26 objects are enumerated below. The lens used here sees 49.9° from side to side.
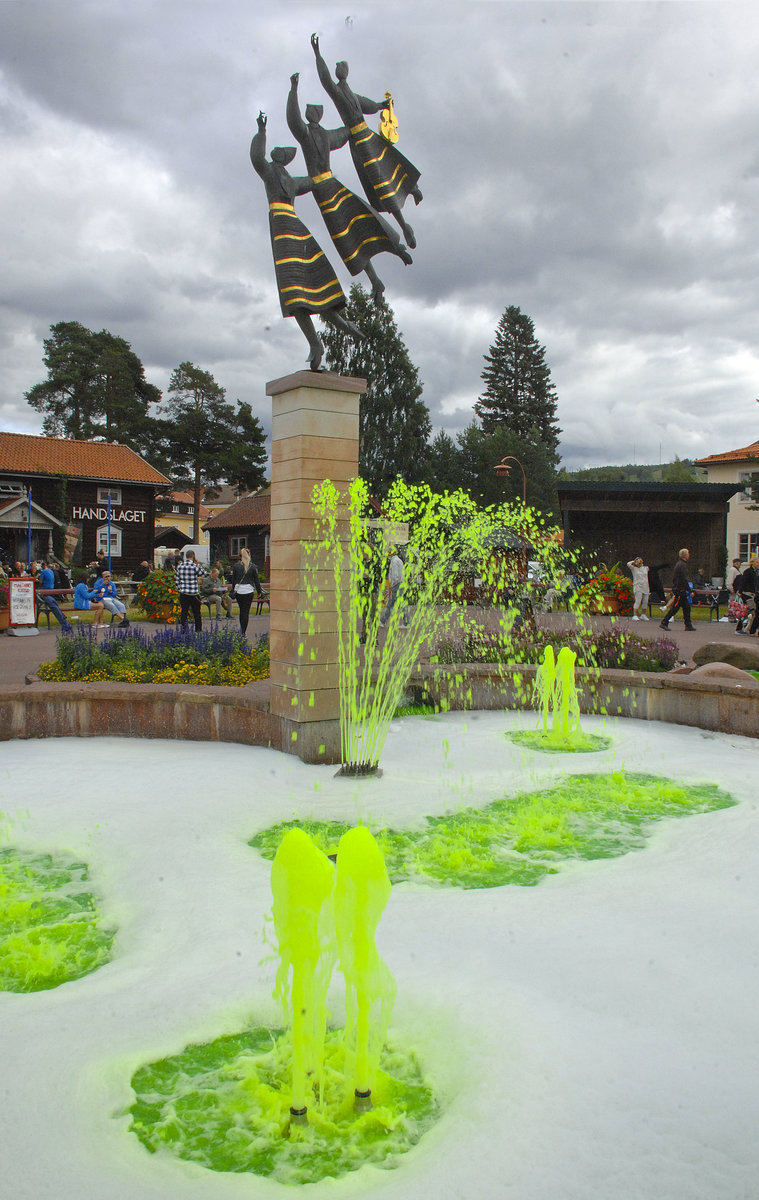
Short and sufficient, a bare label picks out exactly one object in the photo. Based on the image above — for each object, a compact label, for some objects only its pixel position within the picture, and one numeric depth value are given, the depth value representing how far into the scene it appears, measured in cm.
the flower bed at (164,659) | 782
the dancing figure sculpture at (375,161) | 646
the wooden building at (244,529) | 4844
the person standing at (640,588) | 2053
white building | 4150
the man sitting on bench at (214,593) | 1869
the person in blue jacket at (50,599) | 1677
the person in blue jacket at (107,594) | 1672
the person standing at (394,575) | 1460
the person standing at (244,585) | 1429
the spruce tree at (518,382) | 6600
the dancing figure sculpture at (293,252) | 630
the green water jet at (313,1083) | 220
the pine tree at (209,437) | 5191
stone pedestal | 616
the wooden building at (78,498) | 3397
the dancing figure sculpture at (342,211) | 639
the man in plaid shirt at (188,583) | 1402
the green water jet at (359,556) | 598
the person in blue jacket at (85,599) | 1675
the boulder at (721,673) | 826
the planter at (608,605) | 2072
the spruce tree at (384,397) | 4216
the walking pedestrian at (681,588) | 1741
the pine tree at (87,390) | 5350
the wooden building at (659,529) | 2991
